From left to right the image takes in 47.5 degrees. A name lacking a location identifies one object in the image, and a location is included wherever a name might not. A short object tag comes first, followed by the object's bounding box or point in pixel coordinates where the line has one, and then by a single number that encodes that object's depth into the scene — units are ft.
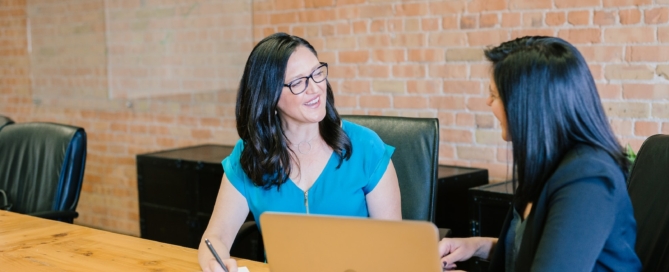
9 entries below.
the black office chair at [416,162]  7.27
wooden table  6.05
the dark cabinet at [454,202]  9.83
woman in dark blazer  4.16
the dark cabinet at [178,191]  11.51
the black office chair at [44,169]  9.39
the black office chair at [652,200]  5.36
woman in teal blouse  6.68
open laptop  4.07
